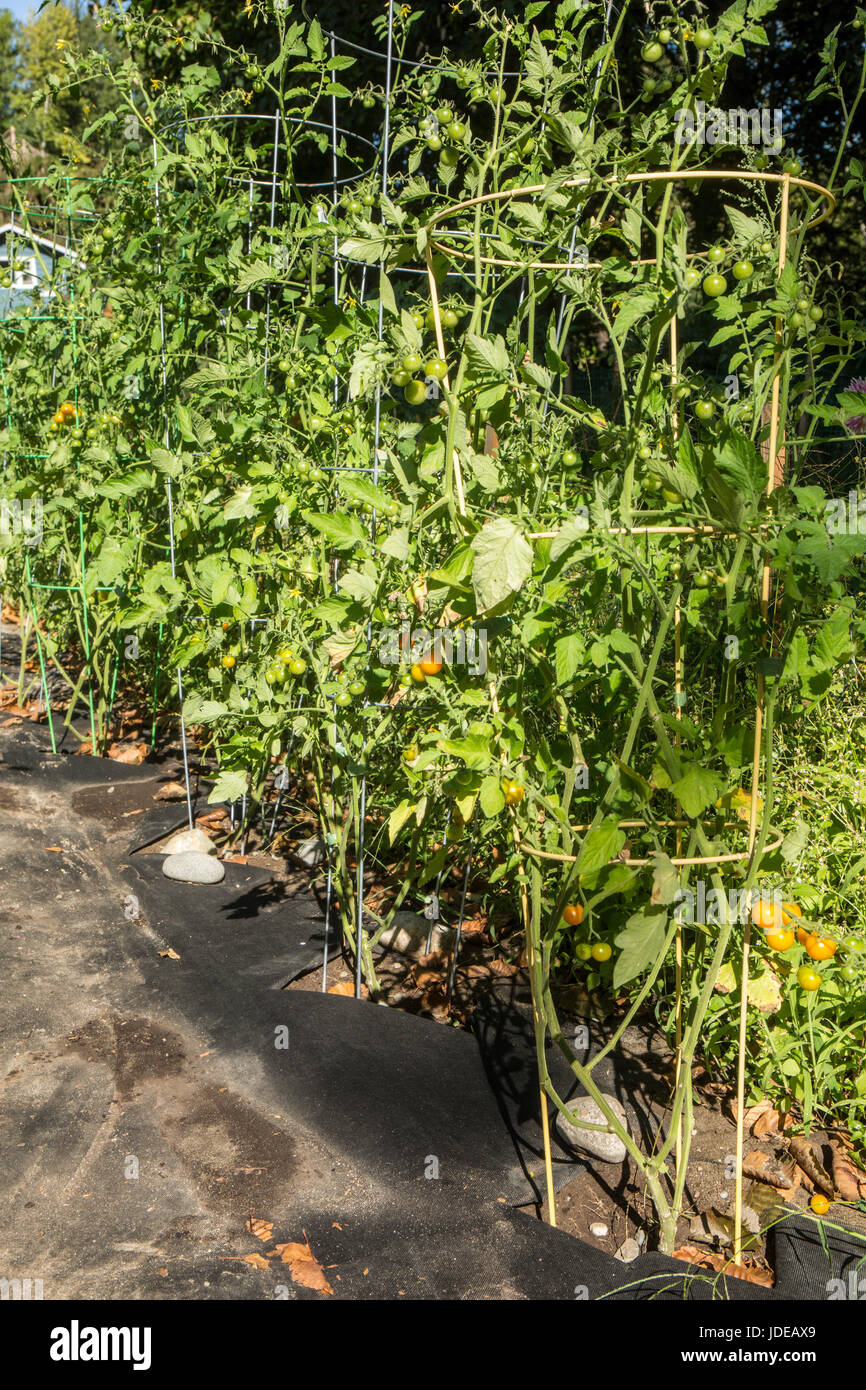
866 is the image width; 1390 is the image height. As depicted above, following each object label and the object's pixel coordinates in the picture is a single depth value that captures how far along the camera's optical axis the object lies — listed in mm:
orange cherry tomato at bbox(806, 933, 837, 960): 1815
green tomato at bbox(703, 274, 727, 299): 1513
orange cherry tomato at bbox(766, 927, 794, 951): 1748
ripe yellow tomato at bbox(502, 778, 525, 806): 1670
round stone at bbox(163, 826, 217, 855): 3332
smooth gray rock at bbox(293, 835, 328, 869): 3312
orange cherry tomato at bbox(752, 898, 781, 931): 1783
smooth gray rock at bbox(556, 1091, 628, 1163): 2062
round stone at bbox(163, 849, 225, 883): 3129
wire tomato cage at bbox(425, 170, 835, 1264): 1517
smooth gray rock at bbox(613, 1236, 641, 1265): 1882
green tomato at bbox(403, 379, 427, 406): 1680
